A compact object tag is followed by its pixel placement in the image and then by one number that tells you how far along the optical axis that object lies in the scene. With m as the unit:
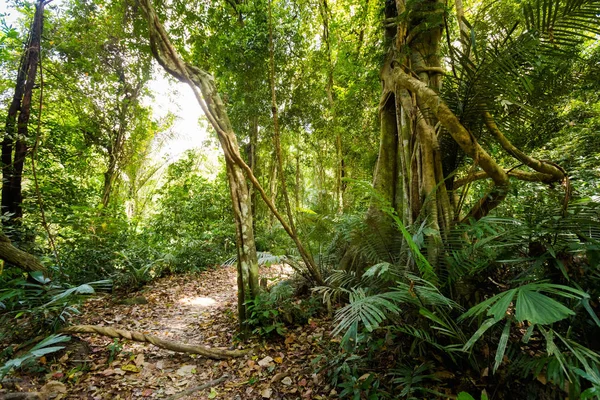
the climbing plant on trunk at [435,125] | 1.86
